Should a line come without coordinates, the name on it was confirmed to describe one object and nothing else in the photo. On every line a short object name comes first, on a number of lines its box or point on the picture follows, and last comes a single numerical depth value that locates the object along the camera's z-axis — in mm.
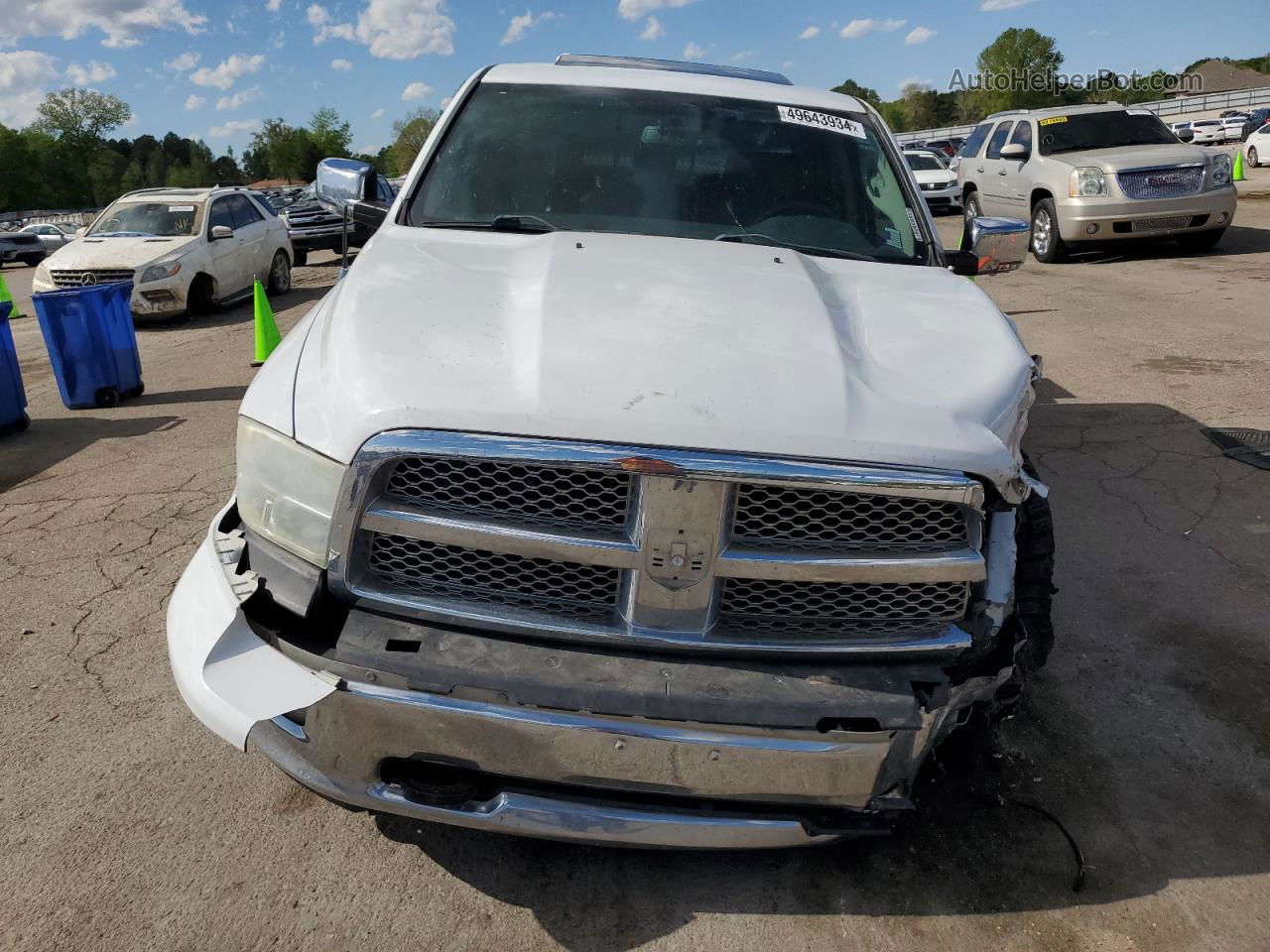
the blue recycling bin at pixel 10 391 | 6535
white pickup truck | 1944
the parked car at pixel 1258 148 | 25953
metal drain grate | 5336
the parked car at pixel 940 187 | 19391
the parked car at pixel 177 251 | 11023
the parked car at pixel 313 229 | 18719
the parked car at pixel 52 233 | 27625
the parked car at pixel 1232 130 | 39812
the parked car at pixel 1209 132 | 38812
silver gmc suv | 11664
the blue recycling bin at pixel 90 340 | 7059
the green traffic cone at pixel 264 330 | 8391
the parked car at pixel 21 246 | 27578
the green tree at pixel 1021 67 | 74750
